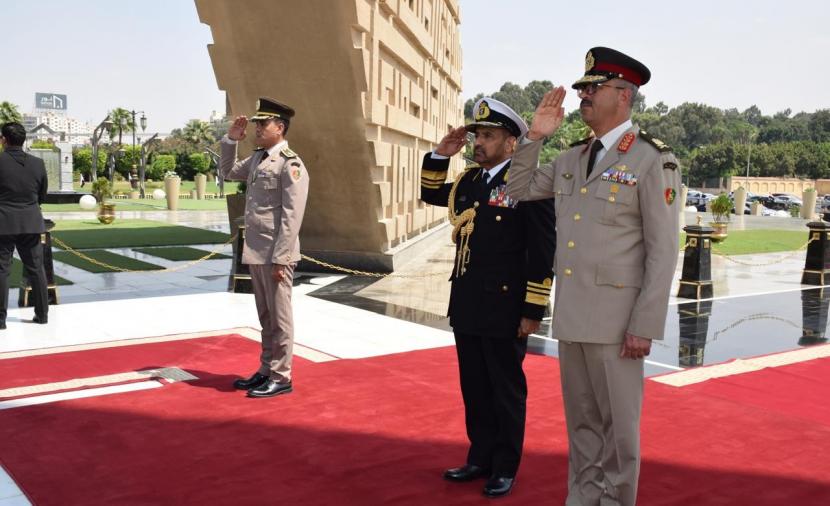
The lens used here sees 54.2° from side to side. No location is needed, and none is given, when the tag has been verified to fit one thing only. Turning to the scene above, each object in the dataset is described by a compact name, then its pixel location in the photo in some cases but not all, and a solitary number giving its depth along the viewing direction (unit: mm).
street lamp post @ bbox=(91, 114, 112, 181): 37462
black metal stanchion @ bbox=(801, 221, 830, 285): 13031
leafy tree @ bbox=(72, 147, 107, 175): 64812
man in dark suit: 7609
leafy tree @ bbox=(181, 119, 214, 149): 91062
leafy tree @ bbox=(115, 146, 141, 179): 64500
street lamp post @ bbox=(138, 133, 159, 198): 42047
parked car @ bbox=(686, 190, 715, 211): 49469
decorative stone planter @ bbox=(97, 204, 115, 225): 22627
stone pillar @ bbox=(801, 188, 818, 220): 37938
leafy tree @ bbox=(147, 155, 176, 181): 63938
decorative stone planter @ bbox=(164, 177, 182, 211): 31234
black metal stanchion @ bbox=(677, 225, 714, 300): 11102
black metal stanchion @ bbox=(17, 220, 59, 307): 8734
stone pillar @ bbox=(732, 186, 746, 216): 39906
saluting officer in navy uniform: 3752
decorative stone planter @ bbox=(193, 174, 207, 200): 41859
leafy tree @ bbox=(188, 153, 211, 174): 68838
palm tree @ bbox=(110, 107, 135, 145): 71000
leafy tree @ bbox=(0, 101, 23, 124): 63562
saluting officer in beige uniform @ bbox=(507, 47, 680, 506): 3150
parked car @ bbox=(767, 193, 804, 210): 49681
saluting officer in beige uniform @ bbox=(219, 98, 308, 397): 5539
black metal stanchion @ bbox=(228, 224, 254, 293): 10477
